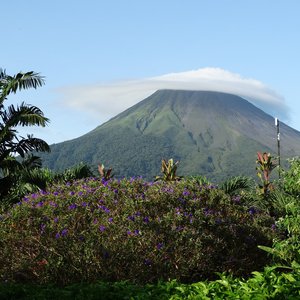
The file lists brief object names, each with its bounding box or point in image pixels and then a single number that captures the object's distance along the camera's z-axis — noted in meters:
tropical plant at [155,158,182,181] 18.76
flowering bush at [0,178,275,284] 8.87
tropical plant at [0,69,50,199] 18.14
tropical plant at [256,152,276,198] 22.07
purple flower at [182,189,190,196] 10.86
